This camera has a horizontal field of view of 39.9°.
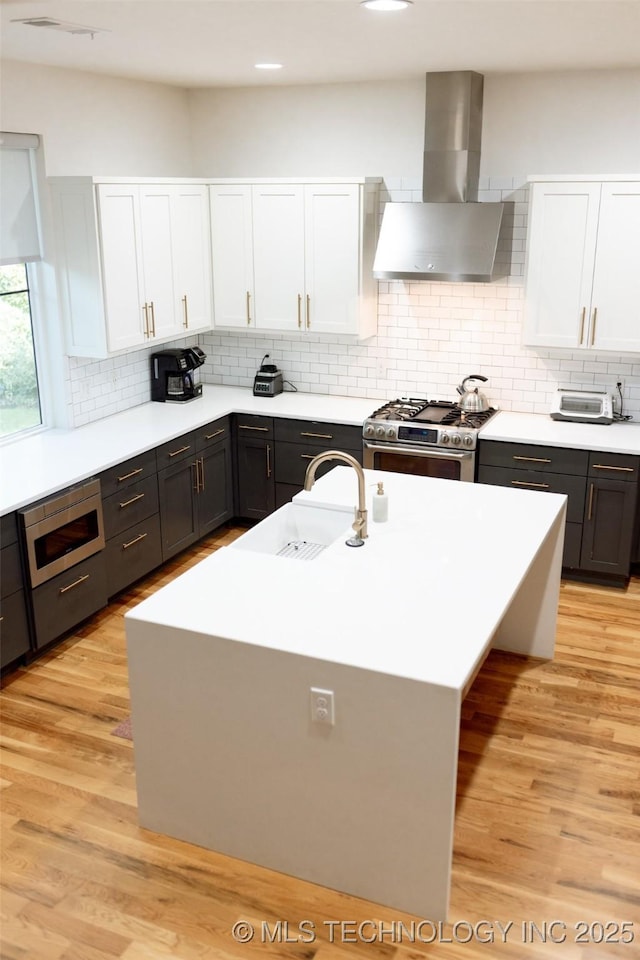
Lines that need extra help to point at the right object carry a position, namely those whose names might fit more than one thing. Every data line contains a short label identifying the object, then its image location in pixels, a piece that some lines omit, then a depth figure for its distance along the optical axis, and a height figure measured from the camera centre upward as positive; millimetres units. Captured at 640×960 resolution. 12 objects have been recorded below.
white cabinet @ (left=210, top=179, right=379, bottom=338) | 5672 -203
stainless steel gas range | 5418 -1313
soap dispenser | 3895 -1211
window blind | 4781 +128
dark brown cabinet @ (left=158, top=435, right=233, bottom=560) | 5535 -1726
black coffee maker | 6145 -1023
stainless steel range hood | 5227 +68
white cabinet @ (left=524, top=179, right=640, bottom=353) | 5074 -248
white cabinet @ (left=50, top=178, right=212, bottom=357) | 5023 -209
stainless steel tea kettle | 5816 -1141
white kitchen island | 2801 -1541
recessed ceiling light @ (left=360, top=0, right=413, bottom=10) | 3223 +774
